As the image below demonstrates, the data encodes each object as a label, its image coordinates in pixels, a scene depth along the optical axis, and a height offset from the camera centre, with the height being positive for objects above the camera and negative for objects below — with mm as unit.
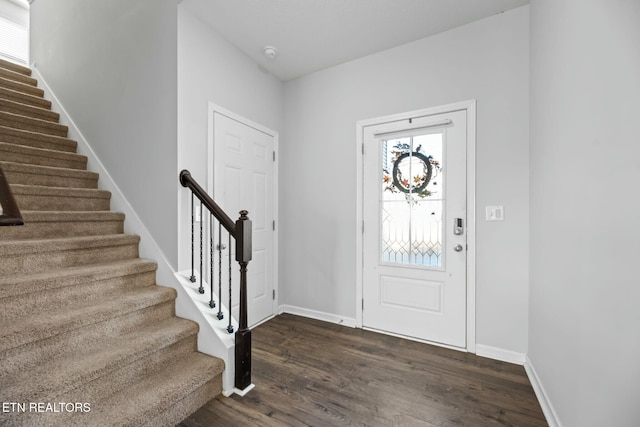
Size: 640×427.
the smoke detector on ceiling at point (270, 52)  2656 +1544
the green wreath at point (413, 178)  2521 +321
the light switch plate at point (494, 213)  2223 -1
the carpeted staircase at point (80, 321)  1313 -623
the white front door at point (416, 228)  2402 -139
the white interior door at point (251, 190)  2539 +217
